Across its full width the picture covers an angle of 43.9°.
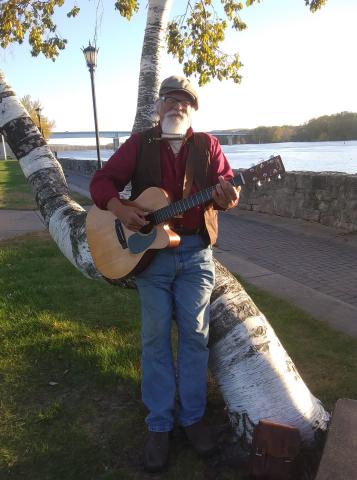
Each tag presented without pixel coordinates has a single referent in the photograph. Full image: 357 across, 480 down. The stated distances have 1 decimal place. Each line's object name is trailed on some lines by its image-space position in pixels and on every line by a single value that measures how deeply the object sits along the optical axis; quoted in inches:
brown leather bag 86.4
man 99.3
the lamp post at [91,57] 500.4
